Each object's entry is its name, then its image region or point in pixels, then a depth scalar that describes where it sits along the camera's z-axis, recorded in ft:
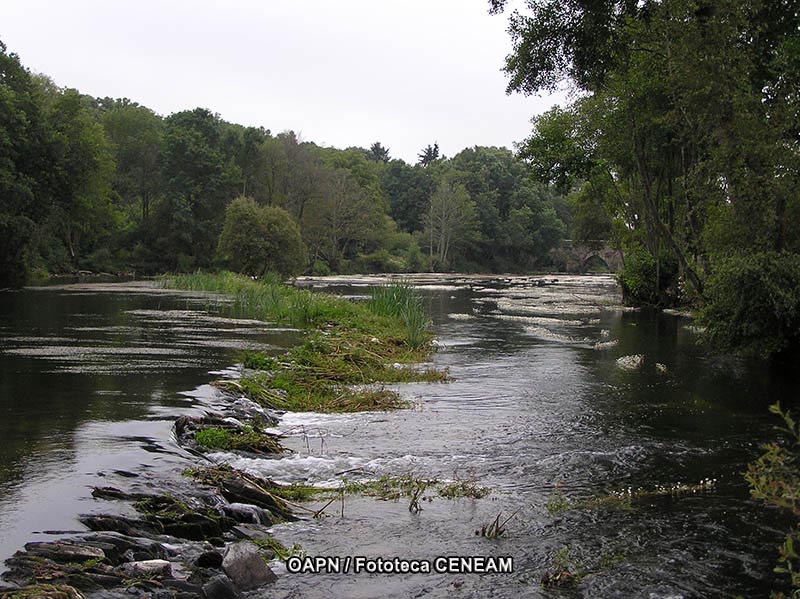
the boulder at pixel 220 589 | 16.89
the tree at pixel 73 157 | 133.90
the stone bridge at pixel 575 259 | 362.12
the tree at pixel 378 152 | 507.71
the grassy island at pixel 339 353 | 41.29
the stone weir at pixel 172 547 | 16.16
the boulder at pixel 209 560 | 18.43
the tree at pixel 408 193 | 367.45
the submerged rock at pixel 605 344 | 68.90
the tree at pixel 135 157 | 263.29
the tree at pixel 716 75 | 53.62
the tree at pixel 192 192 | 231.30
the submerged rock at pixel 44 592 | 14.82
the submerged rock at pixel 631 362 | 57.36
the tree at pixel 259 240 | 167.94
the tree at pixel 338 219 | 269.44
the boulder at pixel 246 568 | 17.89
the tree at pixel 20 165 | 118.32
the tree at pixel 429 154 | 510.17
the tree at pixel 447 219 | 322.75
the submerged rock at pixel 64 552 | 16.85
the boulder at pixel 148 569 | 16.93
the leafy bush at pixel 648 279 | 118.63
